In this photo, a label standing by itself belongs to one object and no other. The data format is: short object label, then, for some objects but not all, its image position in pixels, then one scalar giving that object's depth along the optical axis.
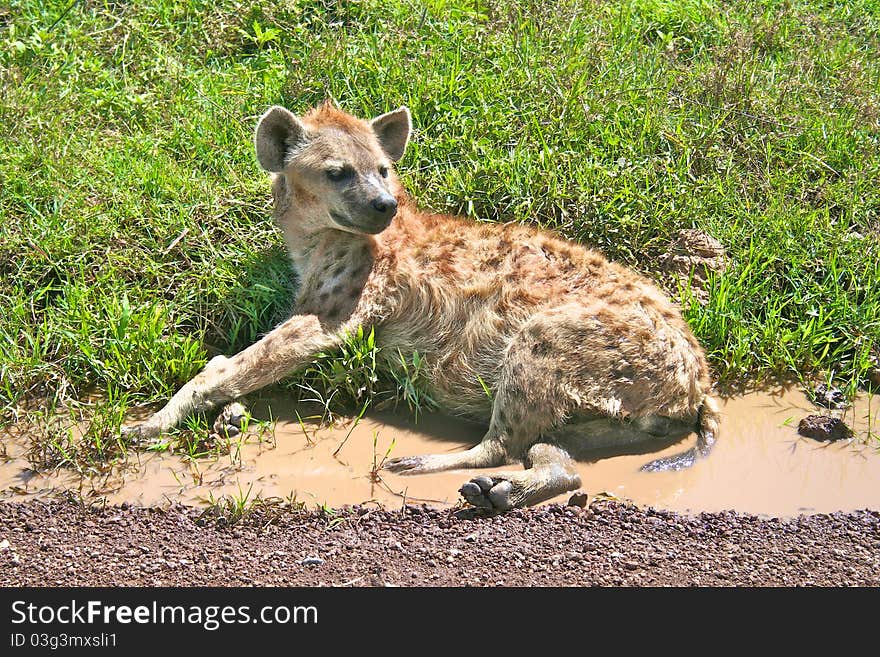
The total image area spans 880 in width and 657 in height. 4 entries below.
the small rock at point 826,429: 4.47
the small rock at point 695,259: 5.36
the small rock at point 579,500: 3.93
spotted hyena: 4.24
